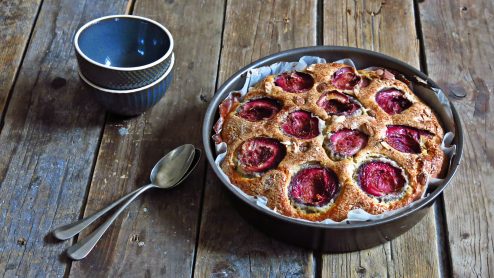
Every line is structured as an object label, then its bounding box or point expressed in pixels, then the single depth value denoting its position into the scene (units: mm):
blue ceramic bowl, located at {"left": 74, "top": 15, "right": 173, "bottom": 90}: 1438
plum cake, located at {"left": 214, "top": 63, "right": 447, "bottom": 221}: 1249
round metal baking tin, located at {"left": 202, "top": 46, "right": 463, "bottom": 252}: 1172
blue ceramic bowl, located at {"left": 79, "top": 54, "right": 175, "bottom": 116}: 1445
